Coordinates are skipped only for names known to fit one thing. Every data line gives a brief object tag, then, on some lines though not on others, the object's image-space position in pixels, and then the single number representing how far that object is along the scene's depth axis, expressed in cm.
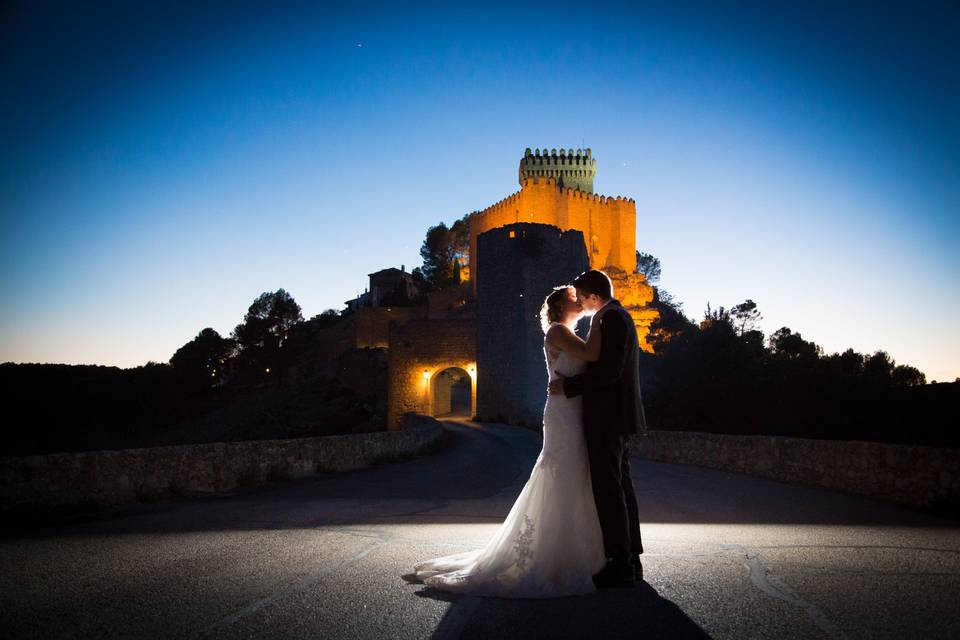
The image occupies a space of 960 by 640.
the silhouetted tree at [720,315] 2727
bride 402
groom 425
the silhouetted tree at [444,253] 7212
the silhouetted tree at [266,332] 7575
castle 3108
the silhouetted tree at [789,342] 4053
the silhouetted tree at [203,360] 8025
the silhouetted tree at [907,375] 2116
